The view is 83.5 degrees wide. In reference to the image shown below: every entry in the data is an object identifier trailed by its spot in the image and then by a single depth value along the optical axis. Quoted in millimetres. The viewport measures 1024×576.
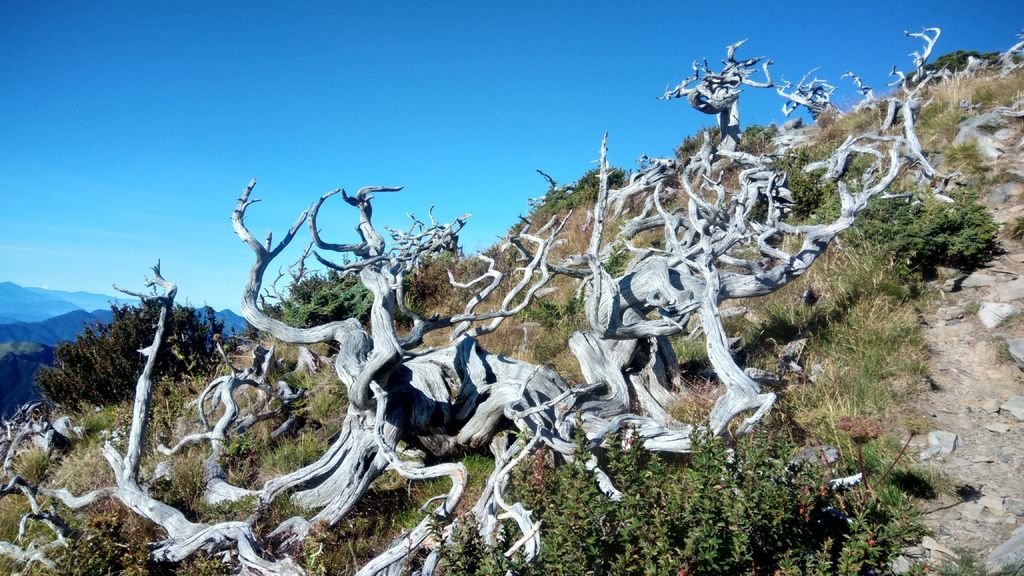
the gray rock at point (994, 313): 5988
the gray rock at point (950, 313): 6293
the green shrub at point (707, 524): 2430
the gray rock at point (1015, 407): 4793
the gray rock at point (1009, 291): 6219
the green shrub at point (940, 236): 6816
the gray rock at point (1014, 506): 3686
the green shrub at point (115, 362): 8766
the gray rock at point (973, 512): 3692
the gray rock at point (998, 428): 4648
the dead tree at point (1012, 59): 13758
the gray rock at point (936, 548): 3302
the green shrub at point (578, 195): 14969
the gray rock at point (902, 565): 3152
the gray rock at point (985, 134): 9195
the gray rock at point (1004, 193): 8008
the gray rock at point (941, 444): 4398
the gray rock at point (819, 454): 3845
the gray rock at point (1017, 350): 5309
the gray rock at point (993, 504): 3725
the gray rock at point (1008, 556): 2986
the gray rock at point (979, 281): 6598
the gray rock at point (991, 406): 4930
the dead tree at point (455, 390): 3750
